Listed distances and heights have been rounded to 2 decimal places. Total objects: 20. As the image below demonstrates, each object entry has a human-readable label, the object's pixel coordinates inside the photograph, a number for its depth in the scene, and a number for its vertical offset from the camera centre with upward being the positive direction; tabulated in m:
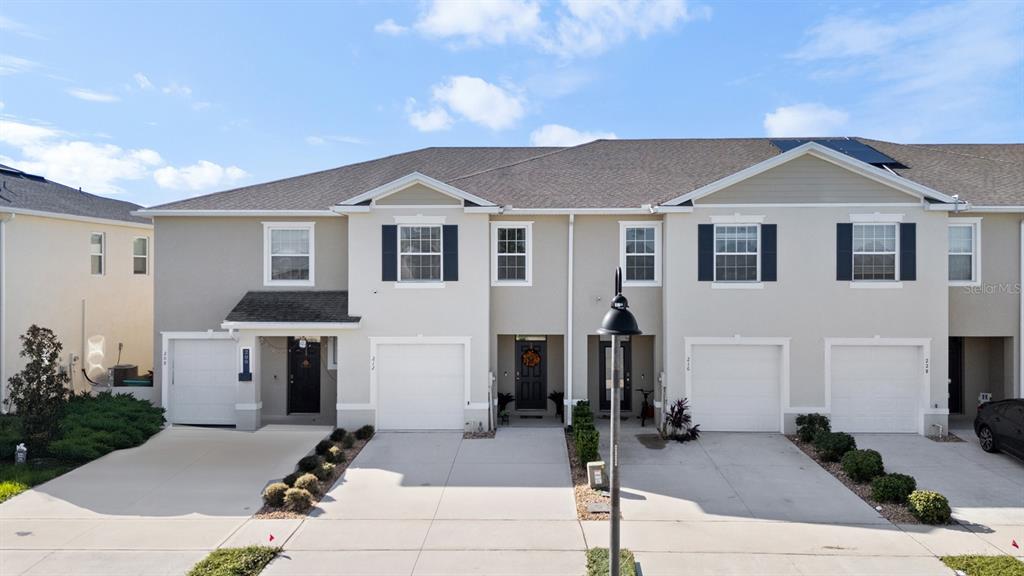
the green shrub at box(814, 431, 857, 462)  12.20 -3.20
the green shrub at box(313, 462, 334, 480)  11.14 -3.40
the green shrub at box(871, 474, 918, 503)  9.96 -3.31
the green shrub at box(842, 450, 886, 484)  10.94 -3.23
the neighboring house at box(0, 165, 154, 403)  15.59 +0.35
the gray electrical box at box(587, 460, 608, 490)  10.59 -3.26
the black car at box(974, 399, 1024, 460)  12.18 -2.88
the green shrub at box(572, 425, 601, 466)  11.63 -3.07
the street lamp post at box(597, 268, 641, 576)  6.47 -0.78
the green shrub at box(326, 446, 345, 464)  12.19 -3.39
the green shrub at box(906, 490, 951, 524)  9.31 -3.39
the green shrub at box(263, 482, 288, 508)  9.84 -3.39
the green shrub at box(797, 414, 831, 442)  13.59 -3.13
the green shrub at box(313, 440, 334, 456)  12.52 -3.33
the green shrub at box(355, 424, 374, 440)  13.94 -3.36
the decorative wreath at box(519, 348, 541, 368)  16.30 -1.90
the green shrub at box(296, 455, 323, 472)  11.28 -3.30
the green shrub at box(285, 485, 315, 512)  9.73 -3.41
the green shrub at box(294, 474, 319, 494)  10.23 -3.31
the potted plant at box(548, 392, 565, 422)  15.82 -2.94
